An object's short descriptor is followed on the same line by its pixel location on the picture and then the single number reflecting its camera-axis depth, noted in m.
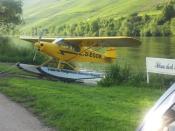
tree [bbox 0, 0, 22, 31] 20.57
